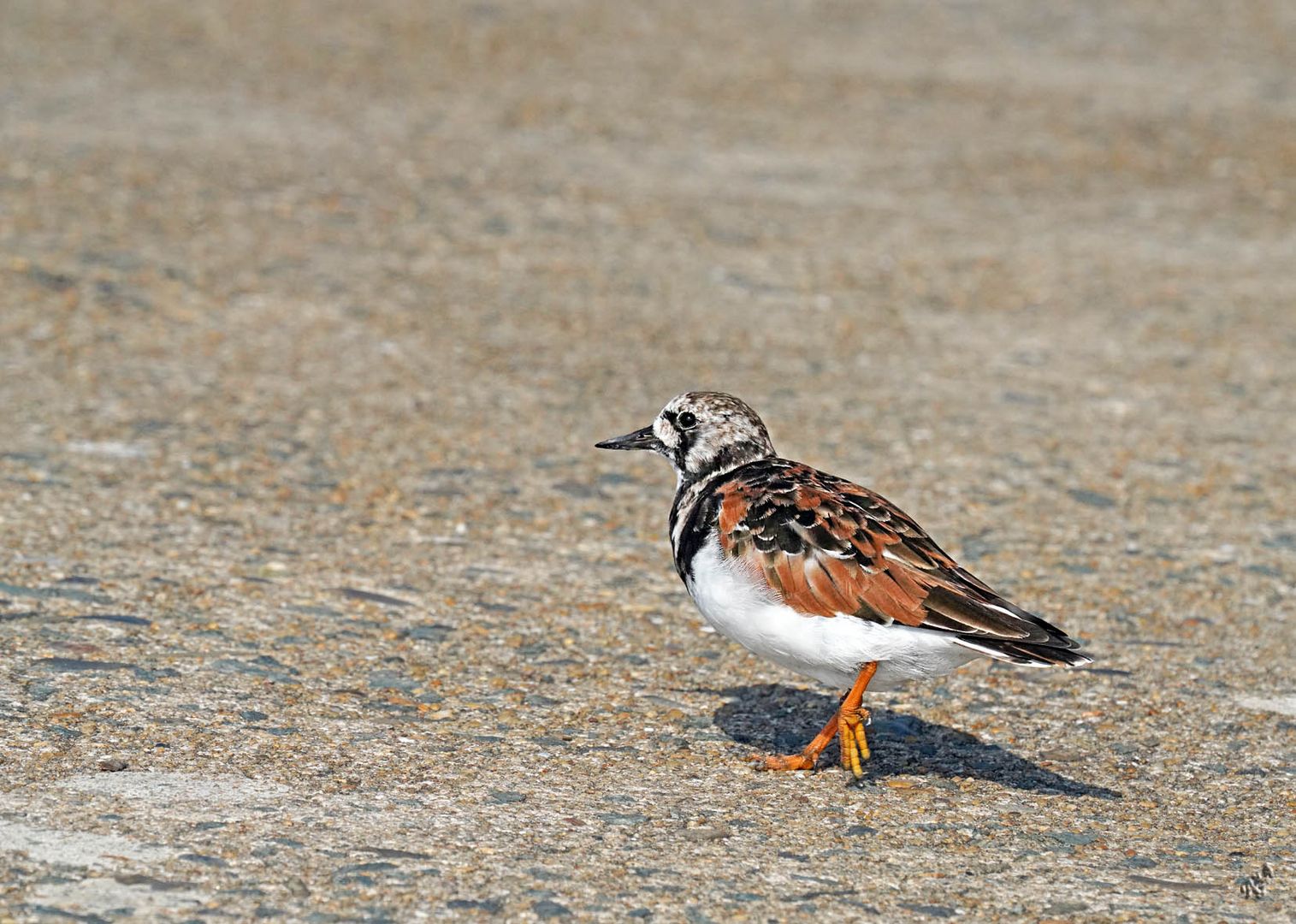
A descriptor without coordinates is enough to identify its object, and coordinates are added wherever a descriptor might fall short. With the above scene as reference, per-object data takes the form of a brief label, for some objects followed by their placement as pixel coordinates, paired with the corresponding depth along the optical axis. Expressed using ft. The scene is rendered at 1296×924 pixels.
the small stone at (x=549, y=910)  26.32
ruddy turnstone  30.78
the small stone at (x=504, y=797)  30.63
